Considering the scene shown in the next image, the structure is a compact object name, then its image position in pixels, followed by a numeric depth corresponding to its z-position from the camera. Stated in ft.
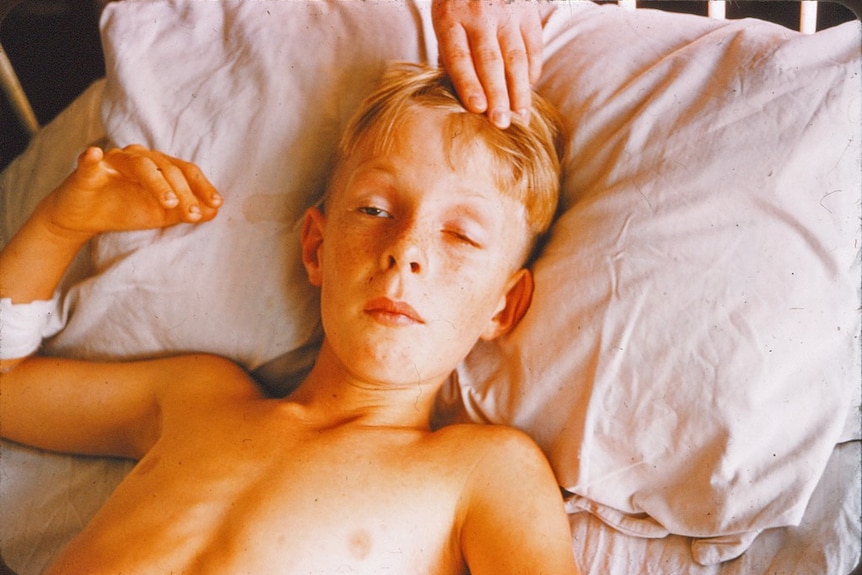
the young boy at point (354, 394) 2.79
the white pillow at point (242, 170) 3.51
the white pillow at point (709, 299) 2.77
